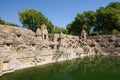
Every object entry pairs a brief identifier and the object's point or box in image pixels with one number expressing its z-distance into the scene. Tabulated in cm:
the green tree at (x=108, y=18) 1910
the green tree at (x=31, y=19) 2263
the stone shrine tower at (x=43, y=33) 1400
